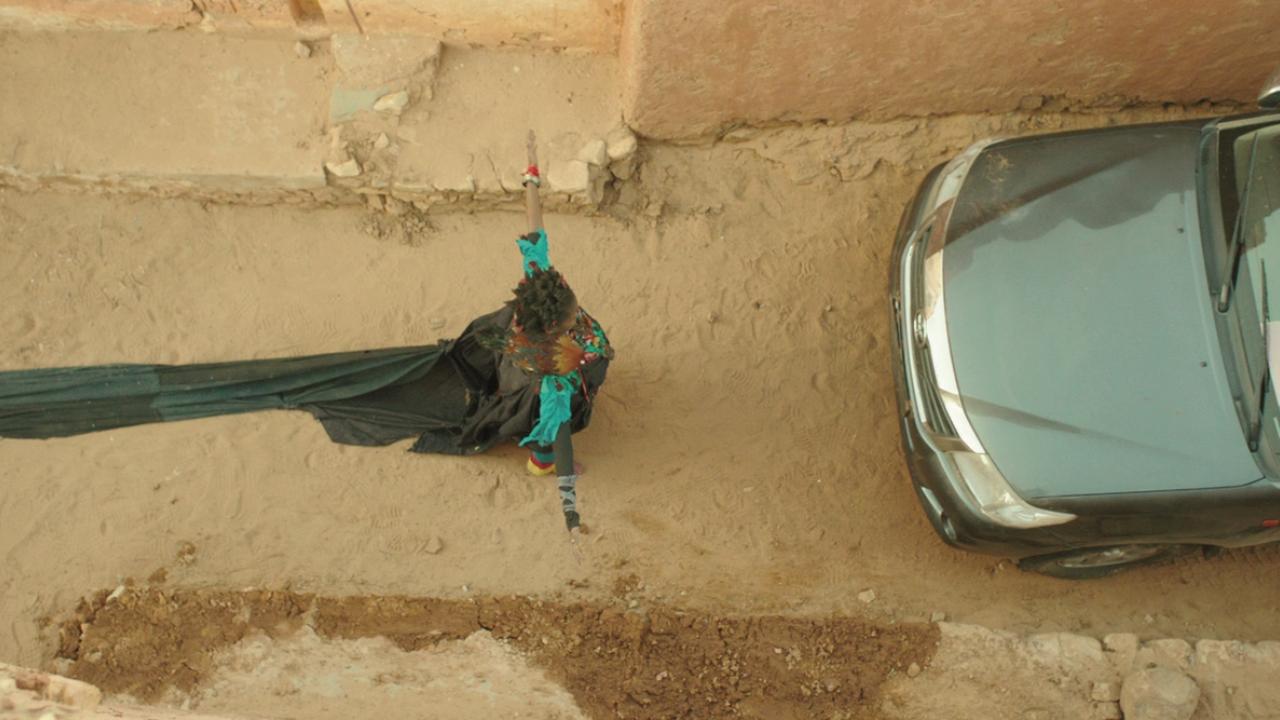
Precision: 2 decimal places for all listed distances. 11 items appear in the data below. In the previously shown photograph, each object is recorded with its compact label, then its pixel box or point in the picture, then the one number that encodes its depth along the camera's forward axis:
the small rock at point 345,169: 4.93
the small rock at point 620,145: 5.12
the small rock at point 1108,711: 4.25
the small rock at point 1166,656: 4.27
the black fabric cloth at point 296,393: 4.66
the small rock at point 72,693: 2.70
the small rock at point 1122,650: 4.28
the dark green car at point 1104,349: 3.74
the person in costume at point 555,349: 3.49
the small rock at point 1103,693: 4.23
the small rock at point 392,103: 5.04
